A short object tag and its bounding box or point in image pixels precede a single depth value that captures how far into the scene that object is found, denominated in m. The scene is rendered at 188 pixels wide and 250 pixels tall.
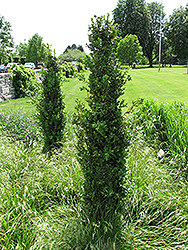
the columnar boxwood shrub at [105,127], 2.14
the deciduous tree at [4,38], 29.95
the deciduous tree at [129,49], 33.69
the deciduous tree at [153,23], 43.53
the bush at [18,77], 10.15
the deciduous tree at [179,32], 34.22
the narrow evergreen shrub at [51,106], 3.85
